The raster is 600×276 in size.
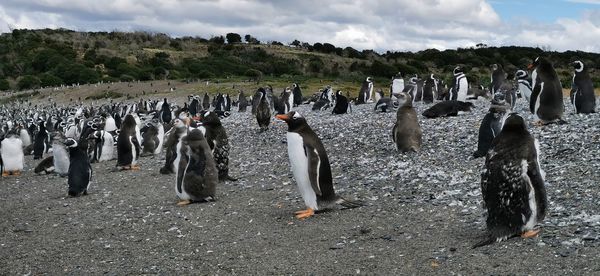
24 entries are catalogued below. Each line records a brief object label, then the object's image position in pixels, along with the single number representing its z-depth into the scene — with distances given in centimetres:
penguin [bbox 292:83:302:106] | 2841
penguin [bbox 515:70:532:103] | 1552
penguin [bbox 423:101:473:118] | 1536
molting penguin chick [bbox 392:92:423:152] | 1123
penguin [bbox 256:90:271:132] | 1722
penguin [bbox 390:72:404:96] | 2436
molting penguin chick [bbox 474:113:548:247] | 586
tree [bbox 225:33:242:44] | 8925
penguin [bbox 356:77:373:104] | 2542
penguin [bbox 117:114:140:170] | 1341
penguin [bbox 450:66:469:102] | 2038
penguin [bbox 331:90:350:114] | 2022
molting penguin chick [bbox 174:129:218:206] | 909
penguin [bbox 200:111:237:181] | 1070
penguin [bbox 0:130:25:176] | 1421
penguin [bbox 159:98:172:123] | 2384
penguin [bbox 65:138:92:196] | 1070
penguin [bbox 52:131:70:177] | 1337
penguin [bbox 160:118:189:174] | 1220
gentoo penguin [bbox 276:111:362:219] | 789
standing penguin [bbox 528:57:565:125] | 1174
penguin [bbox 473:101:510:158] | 997
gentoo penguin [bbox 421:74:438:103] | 2086
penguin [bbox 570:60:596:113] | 1314
